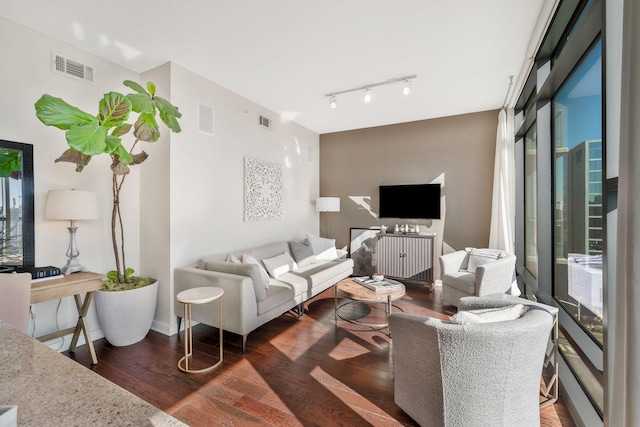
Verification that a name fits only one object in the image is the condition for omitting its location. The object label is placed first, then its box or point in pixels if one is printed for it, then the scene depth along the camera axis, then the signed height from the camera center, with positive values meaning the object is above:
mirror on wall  2.39 +0.07
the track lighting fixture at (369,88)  3.52 +1.59
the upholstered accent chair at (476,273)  3.30 -0.77
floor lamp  5.40 +0.14
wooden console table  2.20 -0.62
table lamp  2.47 +0.03
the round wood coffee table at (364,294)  3.03 -0.87
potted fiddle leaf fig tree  2.23 +0.51
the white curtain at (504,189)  4.03 +0.30
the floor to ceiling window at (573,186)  1.85 +0.20
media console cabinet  4.68 -0.74
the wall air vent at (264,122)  4.43 +1.39
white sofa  2.76 -0.83
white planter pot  2.75 -0.97
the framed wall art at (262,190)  4.19 +0.33
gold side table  2.41 -0.72
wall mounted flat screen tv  4.97 +0.18
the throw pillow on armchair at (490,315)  1.62 -0.60
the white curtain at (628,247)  0.76 -0.10
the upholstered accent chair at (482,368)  1.49 -0.83
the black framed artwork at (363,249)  5.45 -0.71
